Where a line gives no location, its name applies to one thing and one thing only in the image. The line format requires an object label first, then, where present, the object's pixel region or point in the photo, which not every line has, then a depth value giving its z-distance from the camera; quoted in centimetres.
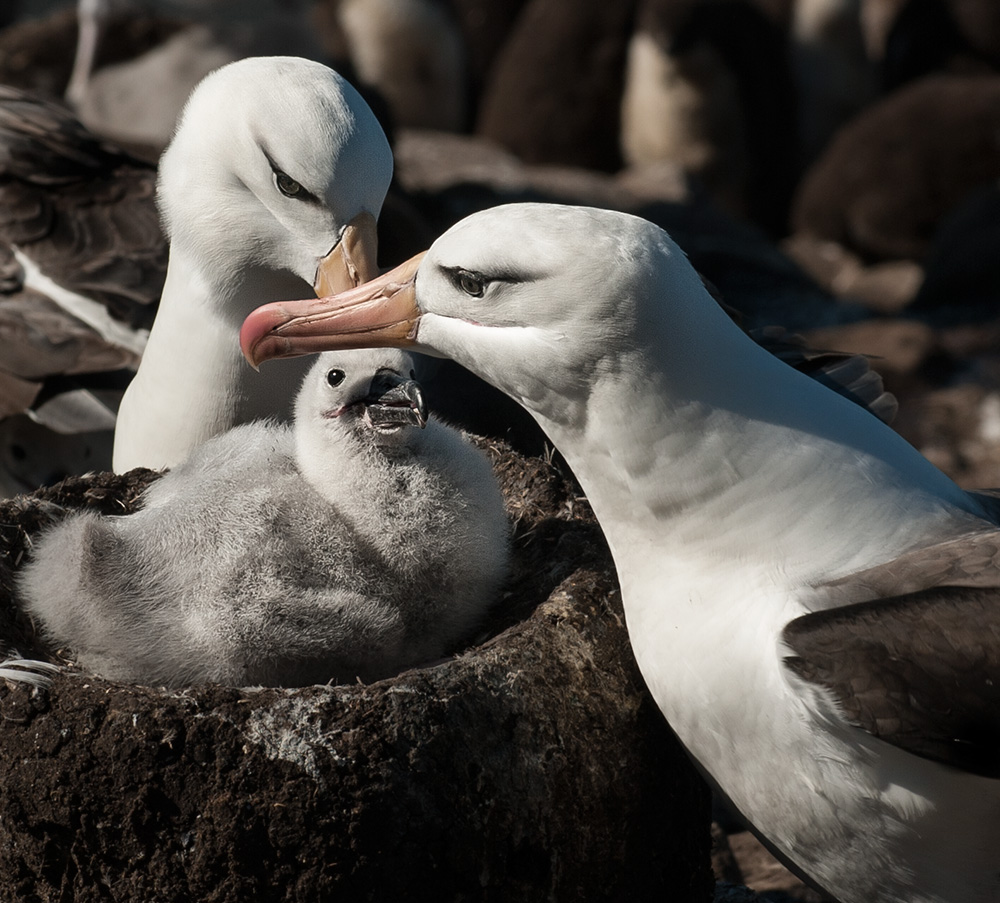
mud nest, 509
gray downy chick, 607
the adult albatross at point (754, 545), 489
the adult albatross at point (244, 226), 667
